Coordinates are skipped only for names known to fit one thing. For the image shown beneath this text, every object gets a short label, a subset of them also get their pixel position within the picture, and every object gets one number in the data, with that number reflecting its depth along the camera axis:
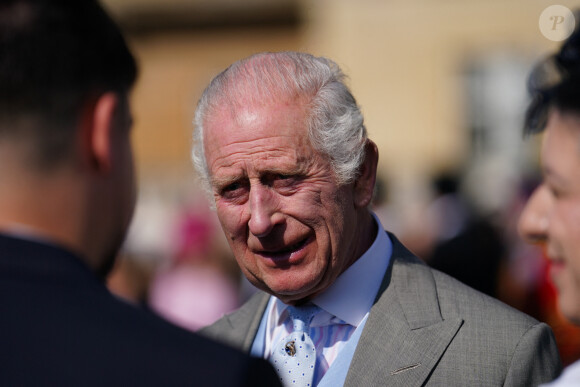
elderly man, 5.40
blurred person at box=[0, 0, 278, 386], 3.01
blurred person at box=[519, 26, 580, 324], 4.15
